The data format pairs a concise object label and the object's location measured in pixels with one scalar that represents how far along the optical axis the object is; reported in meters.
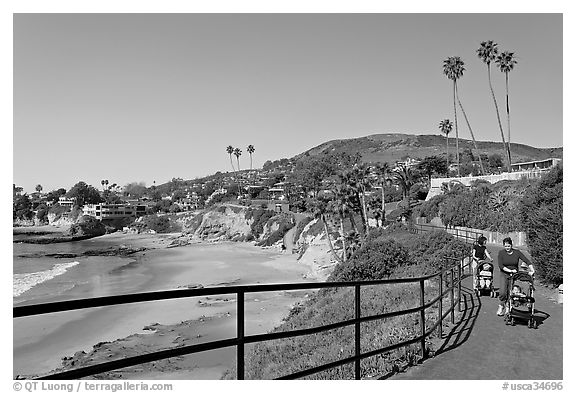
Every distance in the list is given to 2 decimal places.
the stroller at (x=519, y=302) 8.48
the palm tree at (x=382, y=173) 66.38
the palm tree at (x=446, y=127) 92.31
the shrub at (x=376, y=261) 26.06
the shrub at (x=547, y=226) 12.95
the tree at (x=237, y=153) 162.48
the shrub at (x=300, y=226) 69.12
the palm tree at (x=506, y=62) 57.19
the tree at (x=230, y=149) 163.59
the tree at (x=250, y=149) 156.25
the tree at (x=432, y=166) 95.25
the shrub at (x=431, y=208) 49.47
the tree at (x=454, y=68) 68.32
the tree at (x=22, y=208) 145.12
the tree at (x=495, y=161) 123.18
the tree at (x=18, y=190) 151.85
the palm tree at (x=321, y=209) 48.83
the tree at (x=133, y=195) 190.06
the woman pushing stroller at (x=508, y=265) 8.79
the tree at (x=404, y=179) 77.44
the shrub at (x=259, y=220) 88.25
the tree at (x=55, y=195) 162.36
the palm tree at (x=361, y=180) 48.28
